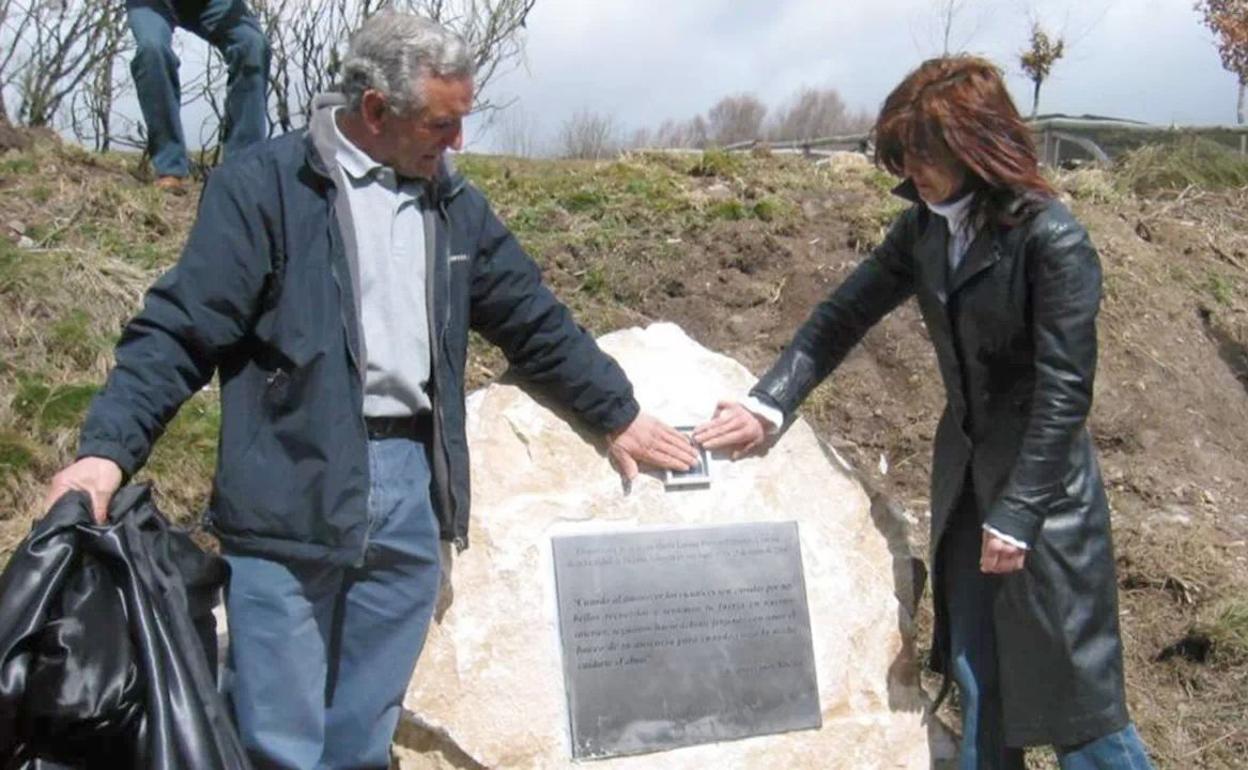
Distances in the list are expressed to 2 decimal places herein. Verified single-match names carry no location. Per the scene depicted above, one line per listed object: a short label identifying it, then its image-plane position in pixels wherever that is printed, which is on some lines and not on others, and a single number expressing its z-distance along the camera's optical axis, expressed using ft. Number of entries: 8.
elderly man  9.37
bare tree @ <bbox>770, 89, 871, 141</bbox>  66.39
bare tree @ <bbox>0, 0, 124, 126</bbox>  32.37
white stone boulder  11.46
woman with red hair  10.01
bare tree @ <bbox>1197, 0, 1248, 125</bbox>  84.28
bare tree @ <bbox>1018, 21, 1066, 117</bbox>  53.21
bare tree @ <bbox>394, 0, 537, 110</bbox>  29.78
